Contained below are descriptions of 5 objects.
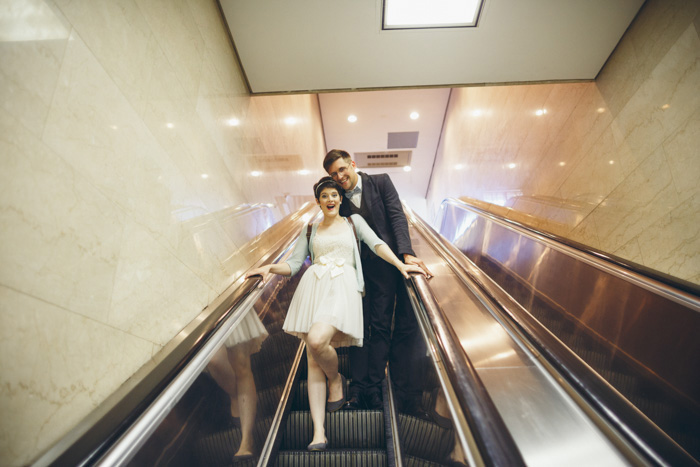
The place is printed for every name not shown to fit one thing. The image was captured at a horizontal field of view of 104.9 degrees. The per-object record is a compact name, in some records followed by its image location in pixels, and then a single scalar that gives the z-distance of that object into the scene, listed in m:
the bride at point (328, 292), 1.69
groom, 1.97
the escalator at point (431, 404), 0.86
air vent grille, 10.56
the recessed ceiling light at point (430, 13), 2.56
